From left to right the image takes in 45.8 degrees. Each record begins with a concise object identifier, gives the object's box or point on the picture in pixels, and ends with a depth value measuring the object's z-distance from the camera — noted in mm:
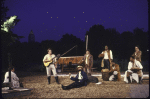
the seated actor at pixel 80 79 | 8755
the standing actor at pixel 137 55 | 11037
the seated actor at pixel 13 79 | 7777
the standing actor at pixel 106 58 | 11910
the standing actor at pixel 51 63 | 10016
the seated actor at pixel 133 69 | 9820
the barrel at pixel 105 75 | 10891
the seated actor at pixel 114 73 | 10781
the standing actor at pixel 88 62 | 12055
